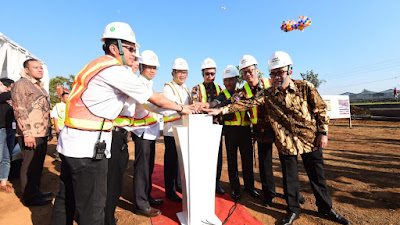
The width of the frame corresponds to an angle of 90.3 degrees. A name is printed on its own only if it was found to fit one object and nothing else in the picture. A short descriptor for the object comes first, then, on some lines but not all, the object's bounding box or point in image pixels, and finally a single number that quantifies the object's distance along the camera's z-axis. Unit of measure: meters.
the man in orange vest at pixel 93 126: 1.69
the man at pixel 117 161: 2.31
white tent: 6.58
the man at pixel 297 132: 2.62
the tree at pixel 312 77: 38.31
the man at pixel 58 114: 5.27
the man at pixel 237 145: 3.32
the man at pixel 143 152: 2.81
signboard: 11.01
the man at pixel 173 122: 3.29
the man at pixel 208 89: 3.63
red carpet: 2.70
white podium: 2.36
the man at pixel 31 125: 3.05
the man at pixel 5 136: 3.66
